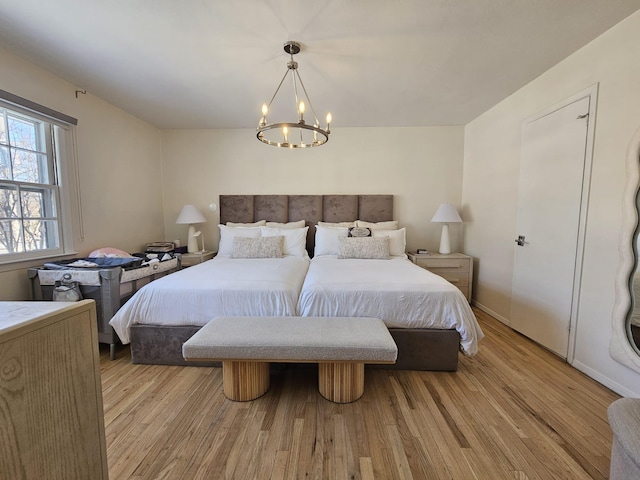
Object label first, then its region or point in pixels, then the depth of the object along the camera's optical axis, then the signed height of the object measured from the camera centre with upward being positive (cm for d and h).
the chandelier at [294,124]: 180 +119
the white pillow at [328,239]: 316 -26
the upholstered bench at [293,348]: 145 -73
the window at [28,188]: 201 +25
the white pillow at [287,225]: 345 -9
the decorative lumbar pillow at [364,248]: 289 -33
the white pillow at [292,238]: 318 -24
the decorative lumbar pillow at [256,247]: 293 -33
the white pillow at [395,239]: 311 -25
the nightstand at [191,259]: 325 -52
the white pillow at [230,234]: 318 -20
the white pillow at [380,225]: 336 -8
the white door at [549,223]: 200 -4
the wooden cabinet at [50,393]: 62 -48
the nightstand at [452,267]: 317 -60
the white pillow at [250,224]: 346 -7
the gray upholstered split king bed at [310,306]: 186 -65
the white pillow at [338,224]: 341 -7
